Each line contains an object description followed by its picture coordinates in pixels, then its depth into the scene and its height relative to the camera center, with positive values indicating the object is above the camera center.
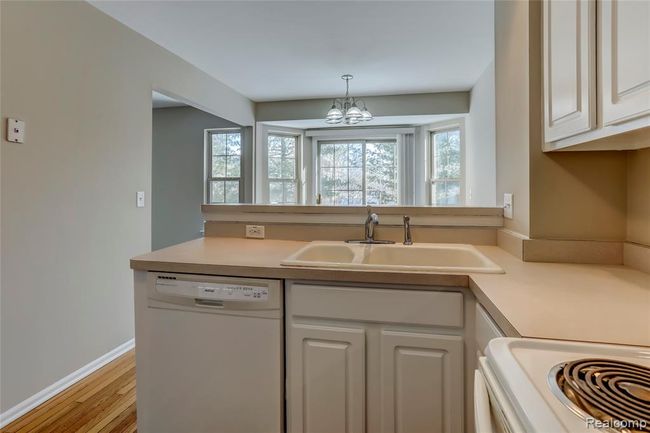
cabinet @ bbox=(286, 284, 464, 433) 1.14 -0.53
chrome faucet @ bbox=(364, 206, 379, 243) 1.72 -0.04
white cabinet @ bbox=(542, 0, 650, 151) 0.81 +0.40
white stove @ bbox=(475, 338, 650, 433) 0.46 -0.26
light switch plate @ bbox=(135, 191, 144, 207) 2.74 +0.14
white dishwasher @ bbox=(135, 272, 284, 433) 1.27 -0.53
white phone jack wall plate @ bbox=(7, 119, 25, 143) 1.80 +0.46
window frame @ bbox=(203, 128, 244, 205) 4.77 +0.65
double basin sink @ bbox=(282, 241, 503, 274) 1.58 -0.18
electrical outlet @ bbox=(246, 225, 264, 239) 1.98 -0.09
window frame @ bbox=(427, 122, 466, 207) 4.61 +0.81
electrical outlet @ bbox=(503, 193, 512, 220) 1.62 +0.05
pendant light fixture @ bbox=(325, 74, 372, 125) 3.80 +1.13
